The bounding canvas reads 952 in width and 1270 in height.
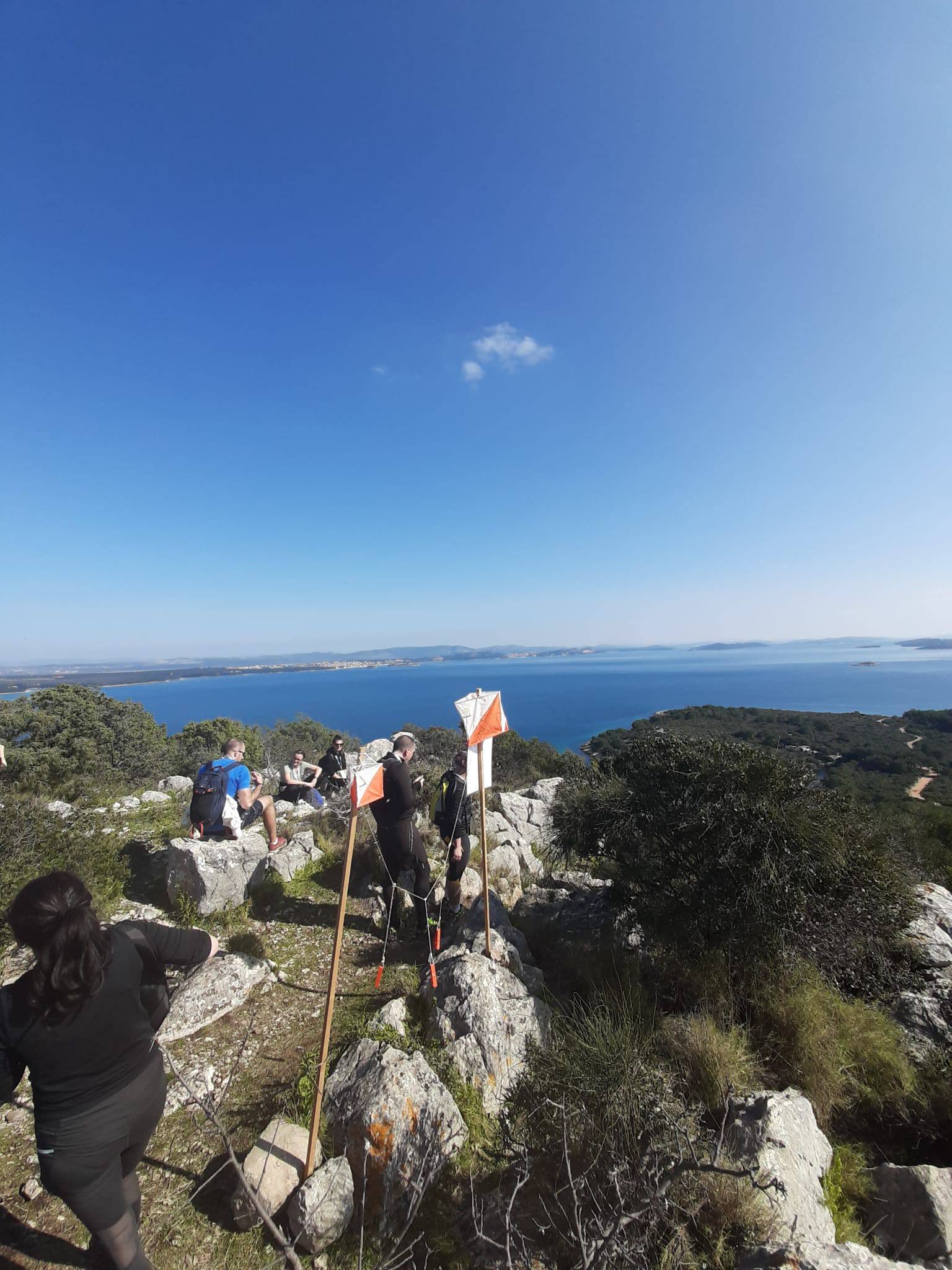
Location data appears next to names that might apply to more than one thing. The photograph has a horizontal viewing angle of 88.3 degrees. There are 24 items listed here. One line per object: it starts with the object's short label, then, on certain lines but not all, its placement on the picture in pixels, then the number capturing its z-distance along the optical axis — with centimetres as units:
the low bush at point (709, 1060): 354
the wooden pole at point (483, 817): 470
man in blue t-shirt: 687
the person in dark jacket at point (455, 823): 615
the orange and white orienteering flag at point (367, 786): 410
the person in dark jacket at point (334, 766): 1080
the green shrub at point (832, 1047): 383
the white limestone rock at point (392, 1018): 414
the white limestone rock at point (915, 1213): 269
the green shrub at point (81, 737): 1917
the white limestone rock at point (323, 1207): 279
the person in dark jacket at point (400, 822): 554
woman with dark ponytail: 198
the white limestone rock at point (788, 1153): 269
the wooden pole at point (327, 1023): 306
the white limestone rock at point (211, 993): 438
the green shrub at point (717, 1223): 251
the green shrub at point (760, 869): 474
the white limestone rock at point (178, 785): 1217
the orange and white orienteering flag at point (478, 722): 567
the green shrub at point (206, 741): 2617
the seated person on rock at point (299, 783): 1039
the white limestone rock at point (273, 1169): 291
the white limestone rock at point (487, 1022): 373
